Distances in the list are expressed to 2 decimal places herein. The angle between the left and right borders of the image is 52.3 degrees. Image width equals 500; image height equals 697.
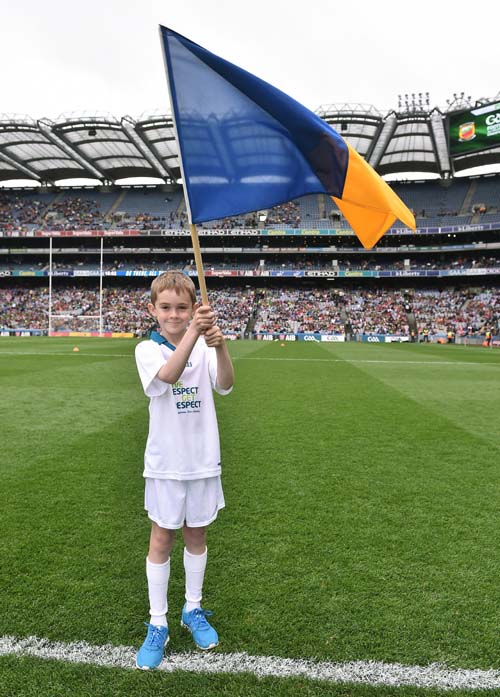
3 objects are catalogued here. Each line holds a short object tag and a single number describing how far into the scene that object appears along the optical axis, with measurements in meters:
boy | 2.73
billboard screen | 45.19
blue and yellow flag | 3.44
